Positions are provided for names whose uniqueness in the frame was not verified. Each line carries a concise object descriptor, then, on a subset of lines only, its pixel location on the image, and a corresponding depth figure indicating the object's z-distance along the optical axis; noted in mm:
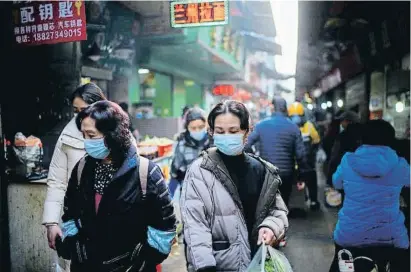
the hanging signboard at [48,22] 4520
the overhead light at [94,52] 7309
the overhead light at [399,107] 8133
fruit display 6550
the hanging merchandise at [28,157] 4832
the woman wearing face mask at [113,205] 2586
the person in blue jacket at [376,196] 3453
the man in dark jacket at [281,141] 6164
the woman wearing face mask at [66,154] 3482
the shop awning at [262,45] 28281
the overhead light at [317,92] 26469
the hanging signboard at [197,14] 4855
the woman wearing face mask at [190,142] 5047
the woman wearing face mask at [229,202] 2510
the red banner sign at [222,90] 22031
